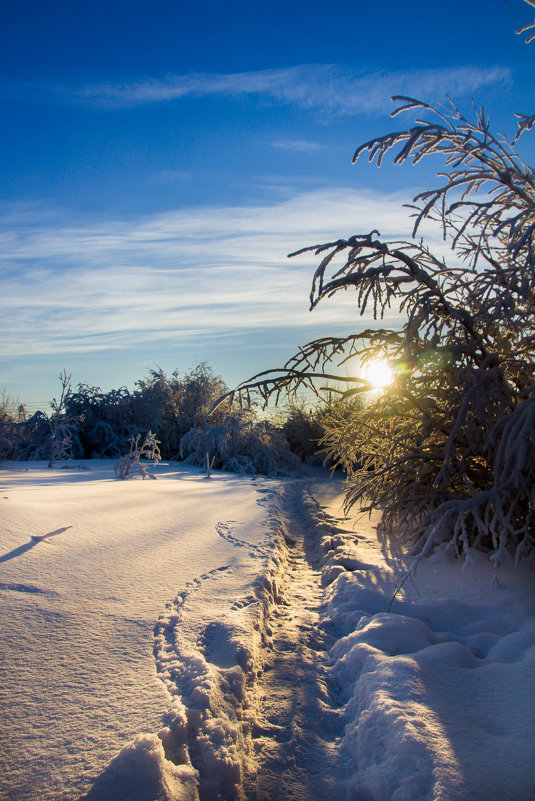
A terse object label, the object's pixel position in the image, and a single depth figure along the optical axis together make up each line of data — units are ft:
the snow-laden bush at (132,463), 37.08
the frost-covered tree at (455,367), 12.47
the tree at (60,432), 45.43
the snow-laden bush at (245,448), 55.77
